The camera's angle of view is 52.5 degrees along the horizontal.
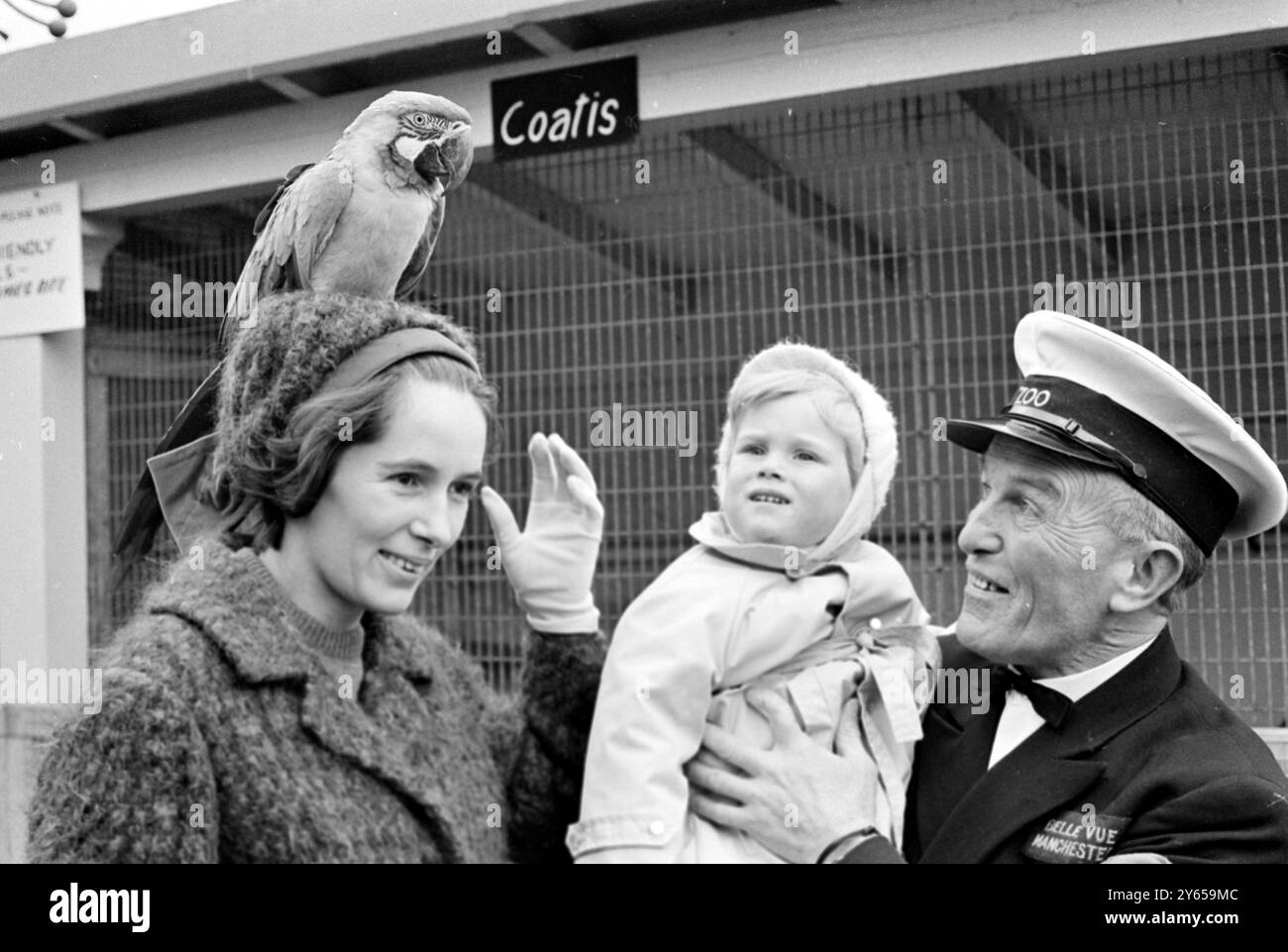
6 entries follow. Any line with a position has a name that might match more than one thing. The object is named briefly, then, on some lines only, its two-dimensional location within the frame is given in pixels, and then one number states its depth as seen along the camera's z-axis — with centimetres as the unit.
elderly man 150
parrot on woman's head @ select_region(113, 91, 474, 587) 152
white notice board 179
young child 151
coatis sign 173
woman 121
